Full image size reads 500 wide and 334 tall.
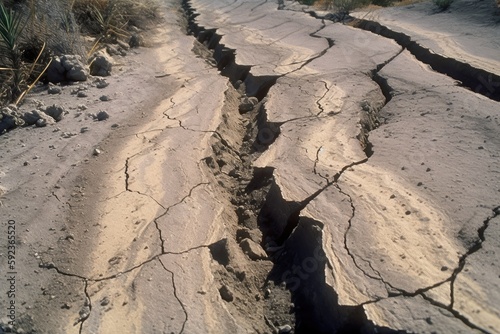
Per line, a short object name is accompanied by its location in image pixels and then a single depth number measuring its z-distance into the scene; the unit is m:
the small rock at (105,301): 1.78
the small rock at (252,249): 2.16
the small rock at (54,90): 3.88
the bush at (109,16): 5.77
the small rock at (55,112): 3.38
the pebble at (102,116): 3.37
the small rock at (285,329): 1.77
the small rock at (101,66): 4.39
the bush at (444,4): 6.05
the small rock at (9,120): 3.22
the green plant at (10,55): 3.81
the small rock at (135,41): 5.70
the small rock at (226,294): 1.83
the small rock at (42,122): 3.25
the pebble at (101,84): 4.03
